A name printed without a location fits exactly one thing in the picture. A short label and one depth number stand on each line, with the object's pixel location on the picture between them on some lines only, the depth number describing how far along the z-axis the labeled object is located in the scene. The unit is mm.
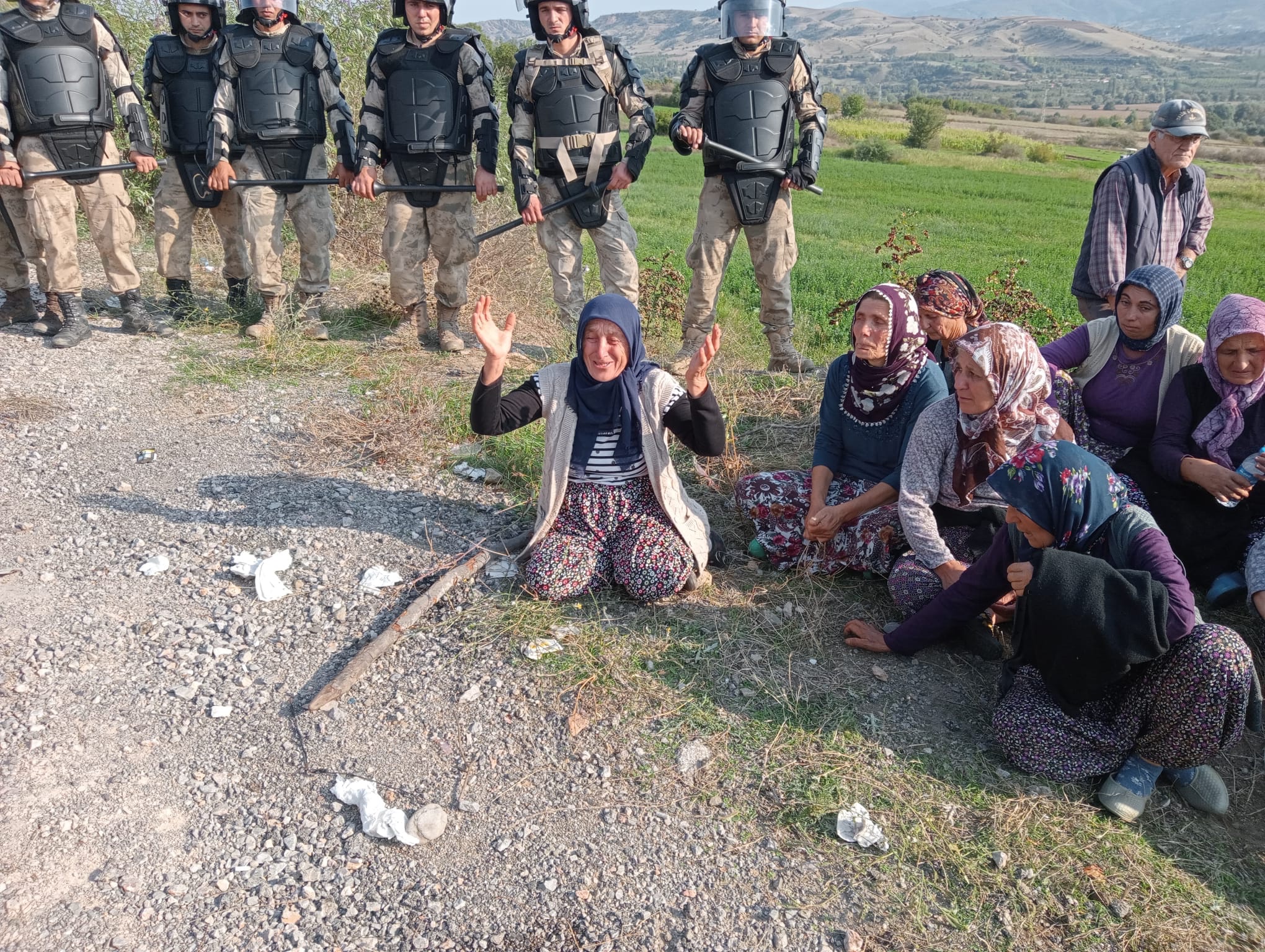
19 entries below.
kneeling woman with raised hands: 3178
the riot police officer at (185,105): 5738
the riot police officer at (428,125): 5371
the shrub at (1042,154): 35625
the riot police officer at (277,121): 5562
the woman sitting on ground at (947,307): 3869
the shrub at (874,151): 32062
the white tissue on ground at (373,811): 2441
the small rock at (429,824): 2451
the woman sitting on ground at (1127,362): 3662
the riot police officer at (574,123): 5164
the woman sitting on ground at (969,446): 3152
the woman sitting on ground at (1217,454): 3354
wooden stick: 2912
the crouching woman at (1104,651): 2482
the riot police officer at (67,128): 5297
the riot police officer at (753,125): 5199
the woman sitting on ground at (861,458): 3467
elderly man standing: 4574
